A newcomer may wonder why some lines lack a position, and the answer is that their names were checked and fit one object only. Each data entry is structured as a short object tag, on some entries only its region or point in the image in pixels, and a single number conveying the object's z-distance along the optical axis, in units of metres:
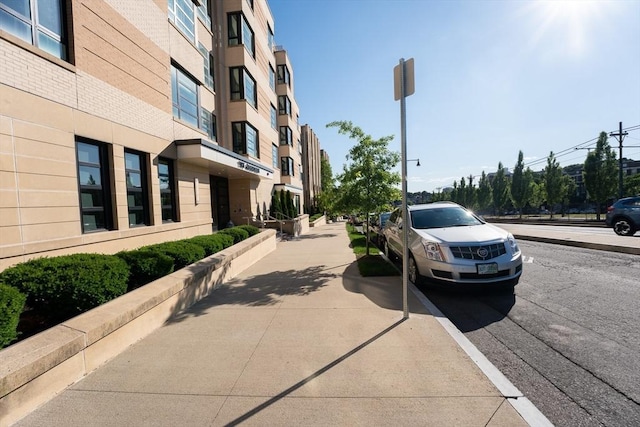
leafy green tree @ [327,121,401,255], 9.39
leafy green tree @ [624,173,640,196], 40.19
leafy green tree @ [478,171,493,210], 57.22
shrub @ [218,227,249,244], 9.95
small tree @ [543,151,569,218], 39.62
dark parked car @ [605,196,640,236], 12.78
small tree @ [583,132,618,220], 30.39
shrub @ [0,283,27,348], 2.80
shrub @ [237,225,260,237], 11.55
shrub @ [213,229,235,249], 8.50
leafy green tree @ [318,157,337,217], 57.76
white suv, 5.17
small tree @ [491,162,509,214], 52.37
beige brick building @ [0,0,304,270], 4.95
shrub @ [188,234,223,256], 7.57
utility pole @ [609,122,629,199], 27.69
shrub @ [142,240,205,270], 6.21
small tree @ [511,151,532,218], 45.94
